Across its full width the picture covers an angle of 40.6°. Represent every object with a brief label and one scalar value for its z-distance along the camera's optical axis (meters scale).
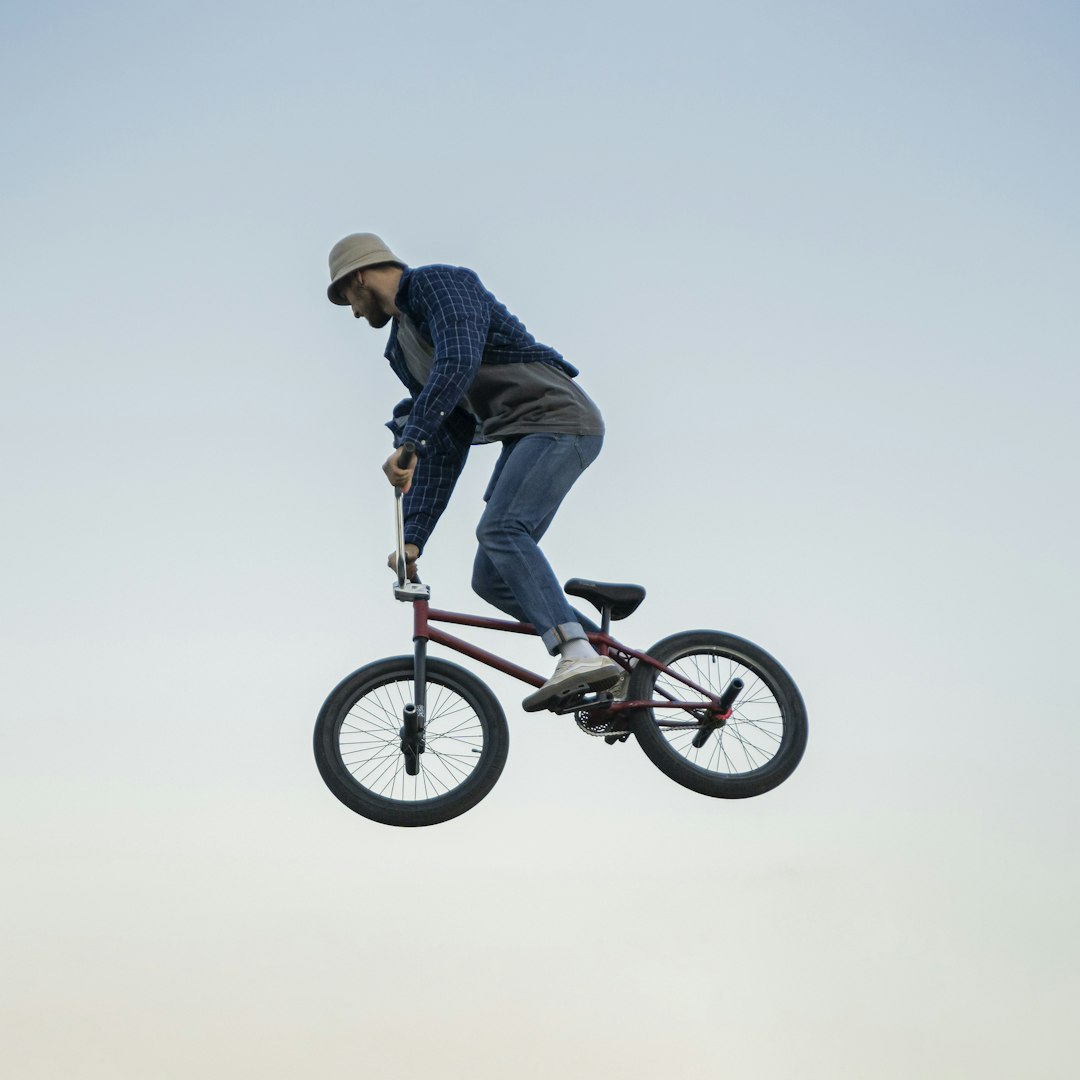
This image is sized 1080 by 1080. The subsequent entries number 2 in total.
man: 6.15
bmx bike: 6.23
